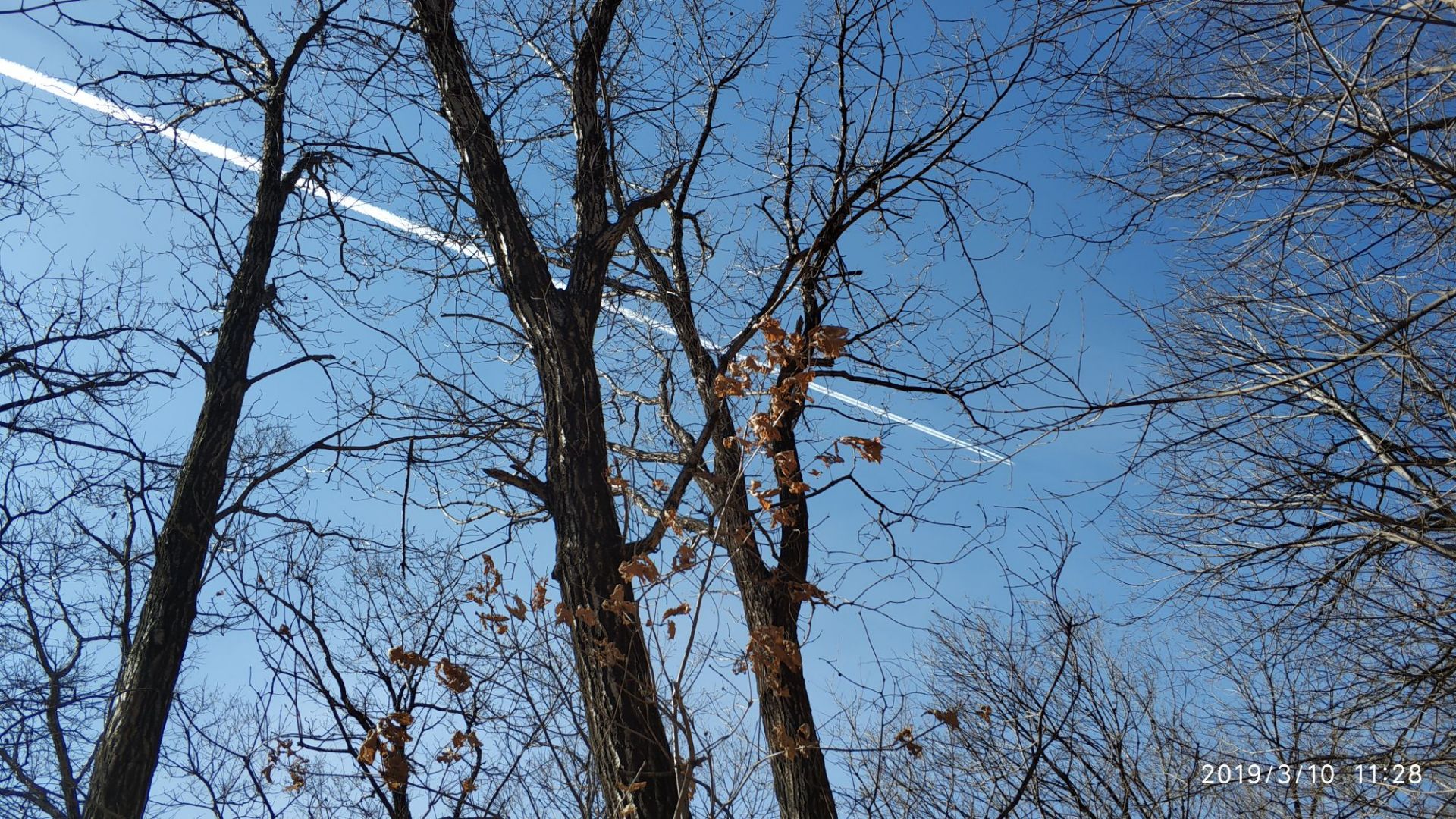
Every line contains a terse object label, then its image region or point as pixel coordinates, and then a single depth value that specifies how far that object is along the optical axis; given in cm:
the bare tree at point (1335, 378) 450
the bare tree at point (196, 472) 458
